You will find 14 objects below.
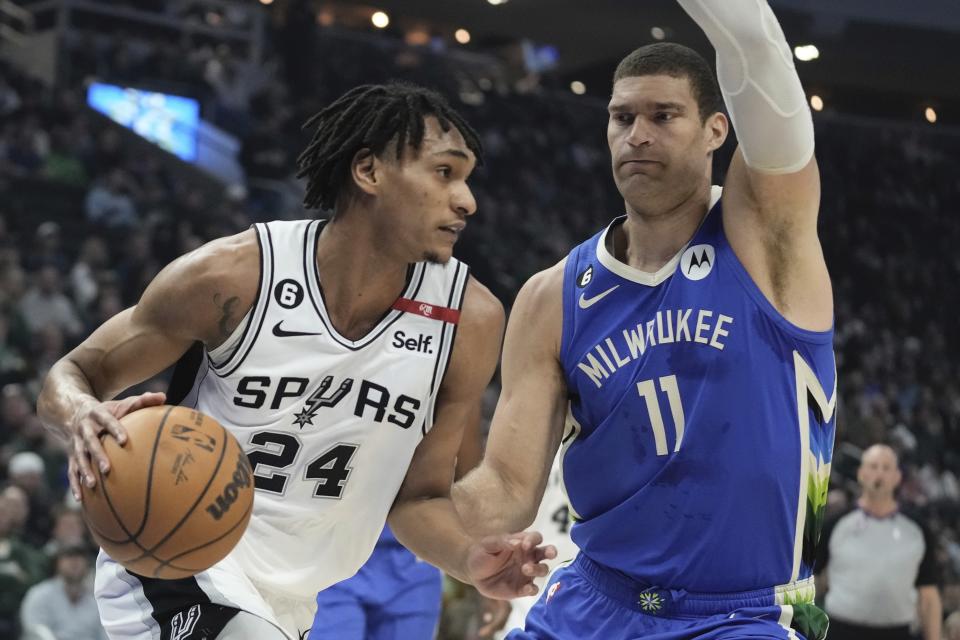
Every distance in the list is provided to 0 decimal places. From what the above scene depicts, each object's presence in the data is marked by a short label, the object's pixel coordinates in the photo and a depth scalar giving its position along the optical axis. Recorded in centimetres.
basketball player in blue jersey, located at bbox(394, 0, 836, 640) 320
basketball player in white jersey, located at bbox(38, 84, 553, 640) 373
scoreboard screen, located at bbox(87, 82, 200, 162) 1777
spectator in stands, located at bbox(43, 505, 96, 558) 841
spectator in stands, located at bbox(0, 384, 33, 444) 968
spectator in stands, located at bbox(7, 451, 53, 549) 898
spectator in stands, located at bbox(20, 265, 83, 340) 1132
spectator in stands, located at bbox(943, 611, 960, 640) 783
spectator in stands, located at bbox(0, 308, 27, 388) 1031
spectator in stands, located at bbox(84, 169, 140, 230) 1402
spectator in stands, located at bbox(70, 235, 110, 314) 1200
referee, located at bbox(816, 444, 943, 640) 793
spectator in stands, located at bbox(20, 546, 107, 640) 794
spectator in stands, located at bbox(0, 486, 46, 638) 808
